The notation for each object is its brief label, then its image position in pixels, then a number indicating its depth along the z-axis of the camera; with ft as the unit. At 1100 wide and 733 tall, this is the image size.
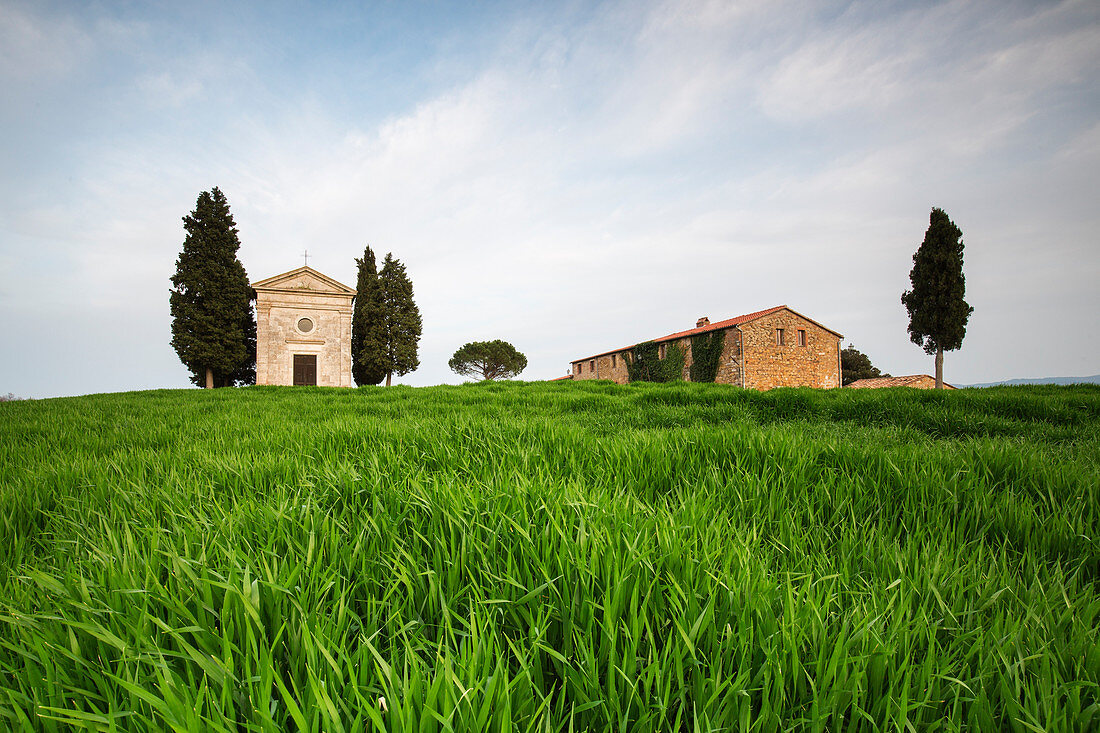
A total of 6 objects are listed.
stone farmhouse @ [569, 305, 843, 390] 94.76
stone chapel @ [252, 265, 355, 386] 86.28
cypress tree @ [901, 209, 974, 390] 92.07
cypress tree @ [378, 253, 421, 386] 99.96
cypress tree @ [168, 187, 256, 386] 79.61
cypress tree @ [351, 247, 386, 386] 97.19
